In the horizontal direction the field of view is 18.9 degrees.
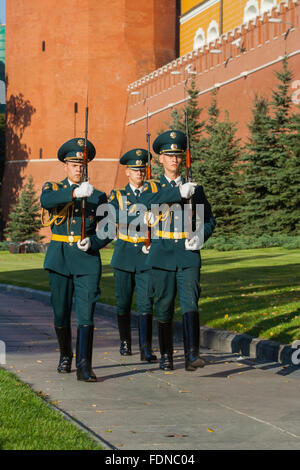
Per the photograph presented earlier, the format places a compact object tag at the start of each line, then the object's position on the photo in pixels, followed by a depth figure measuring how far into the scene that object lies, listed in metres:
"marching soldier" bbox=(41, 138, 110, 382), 7.88
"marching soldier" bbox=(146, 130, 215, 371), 8.13
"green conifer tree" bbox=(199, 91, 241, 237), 35.91
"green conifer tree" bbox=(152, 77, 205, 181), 39.59
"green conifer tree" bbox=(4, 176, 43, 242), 49.78
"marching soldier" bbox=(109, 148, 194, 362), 9.37
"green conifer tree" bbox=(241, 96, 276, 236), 31.95
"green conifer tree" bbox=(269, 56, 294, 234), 31.12
